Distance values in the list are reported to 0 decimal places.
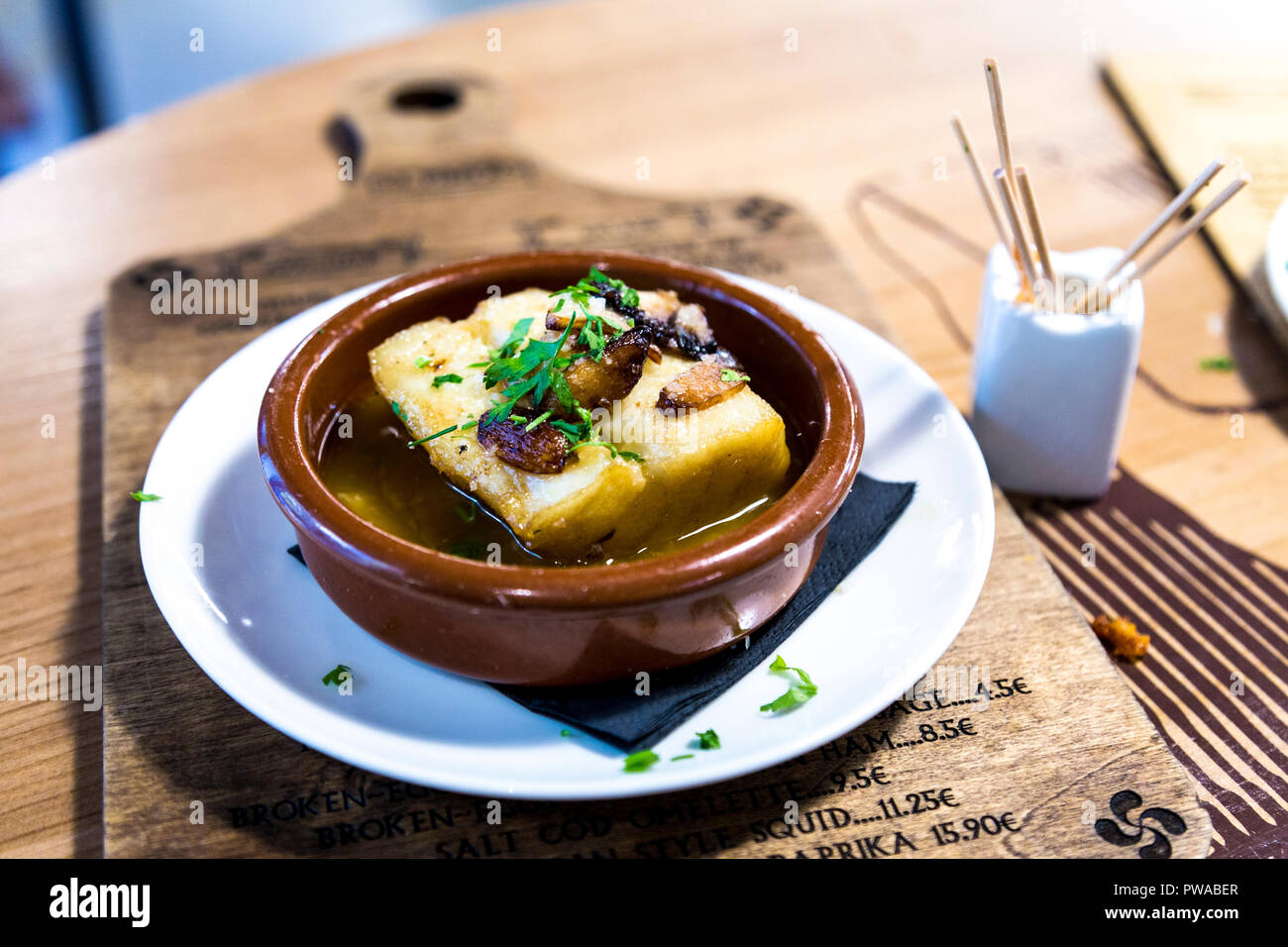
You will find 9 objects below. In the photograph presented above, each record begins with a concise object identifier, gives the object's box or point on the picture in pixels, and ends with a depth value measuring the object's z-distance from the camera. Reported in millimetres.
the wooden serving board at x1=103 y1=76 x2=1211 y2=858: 264
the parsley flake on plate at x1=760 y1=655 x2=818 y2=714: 274
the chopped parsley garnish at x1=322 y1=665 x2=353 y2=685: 277
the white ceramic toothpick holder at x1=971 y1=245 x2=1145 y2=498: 338
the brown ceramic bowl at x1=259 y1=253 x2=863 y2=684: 259
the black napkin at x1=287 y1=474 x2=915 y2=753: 266
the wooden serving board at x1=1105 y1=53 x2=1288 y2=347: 443
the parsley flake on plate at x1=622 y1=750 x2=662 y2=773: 258
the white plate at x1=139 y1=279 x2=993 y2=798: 259
